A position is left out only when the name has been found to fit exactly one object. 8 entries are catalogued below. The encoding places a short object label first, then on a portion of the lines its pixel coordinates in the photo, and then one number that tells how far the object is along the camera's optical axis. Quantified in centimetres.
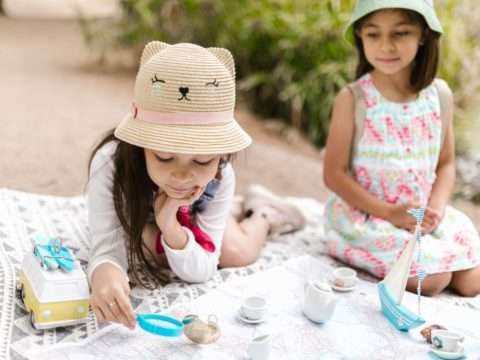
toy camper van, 172
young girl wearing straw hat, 170
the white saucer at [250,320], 188
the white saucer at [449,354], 174
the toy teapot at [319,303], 188
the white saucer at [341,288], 210
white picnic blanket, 176
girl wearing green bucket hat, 227
